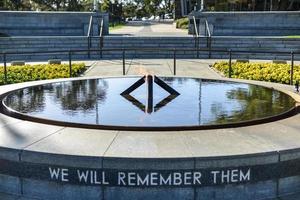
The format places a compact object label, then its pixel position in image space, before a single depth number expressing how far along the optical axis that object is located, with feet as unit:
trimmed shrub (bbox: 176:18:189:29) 150.94
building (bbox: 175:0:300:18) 171.19
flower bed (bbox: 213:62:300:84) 50.72
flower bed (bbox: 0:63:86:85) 50.78
